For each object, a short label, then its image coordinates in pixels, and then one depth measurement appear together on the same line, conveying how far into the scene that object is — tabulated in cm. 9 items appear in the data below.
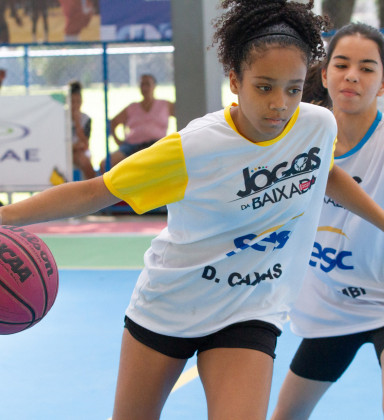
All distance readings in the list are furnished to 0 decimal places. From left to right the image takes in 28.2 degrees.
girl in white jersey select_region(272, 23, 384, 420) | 319
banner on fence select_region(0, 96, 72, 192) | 1059
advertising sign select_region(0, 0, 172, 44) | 1108
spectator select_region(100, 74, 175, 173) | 1122
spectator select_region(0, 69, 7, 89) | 1214
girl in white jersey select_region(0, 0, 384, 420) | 260
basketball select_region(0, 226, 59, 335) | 261
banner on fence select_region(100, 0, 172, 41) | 1103
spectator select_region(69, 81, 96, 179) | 1118
